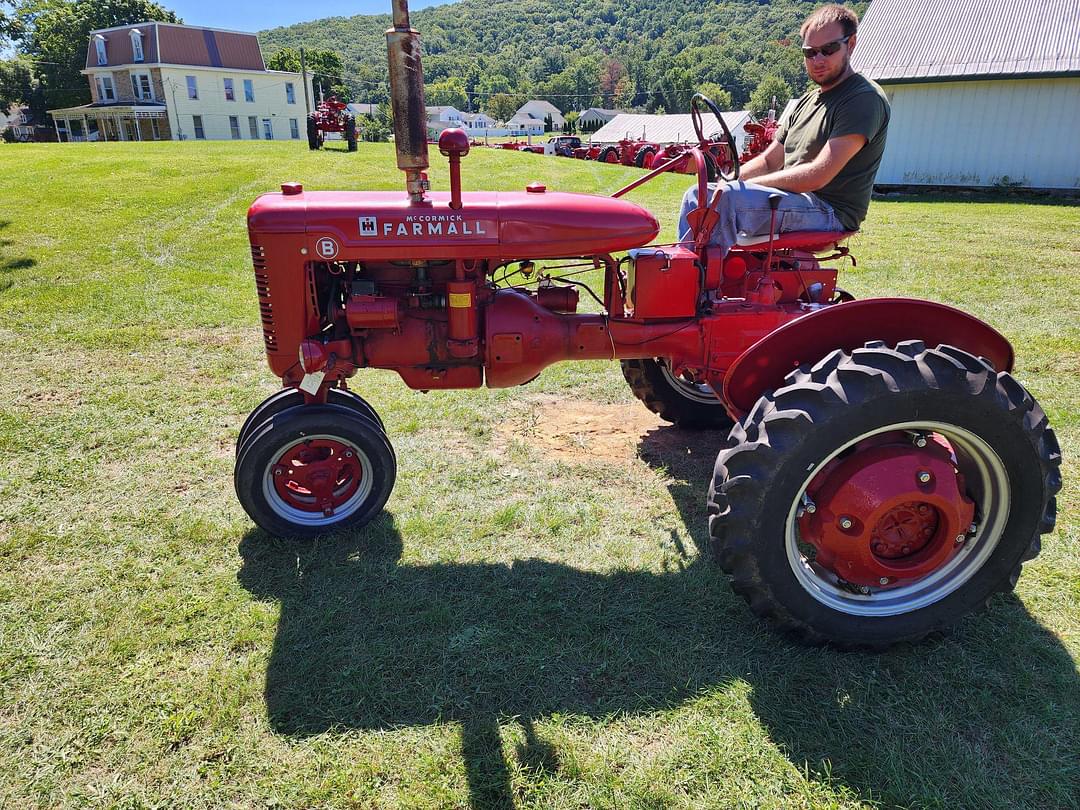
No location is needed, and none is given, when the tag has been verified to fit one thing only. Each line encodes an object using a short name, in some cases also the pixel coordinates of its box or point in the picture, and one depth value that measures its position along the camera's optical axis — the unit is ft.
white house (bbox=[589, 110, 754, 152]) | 147.23
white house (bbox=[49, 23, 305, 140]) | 142.00
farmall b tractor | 8.05
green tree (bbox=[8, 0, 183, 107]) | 153.07
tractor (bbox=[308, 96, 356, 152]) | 74.59
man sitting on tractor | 10.73
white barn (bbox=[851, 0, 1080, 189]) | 56.03
